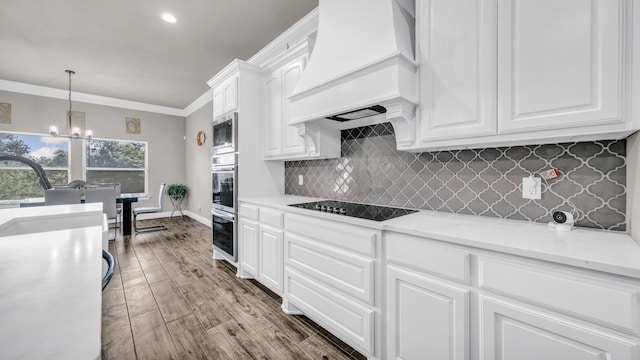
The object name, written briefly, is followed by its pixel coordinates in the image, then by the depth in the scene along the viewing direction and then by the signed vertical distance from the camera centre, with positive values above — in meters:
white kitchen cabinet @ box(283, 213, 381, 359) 1.53 -0.68
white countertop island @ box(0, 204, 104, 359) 0.39 -0.25
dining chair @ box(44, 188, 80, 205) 3.60 -0.23
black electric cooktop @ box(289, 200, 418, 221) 1.68 -0.23
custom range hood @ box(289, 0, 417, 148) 1.54 +0.77
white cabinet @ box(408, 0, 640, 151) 1.03 +0.52
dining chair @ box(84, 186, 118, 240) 4.04 -0.28
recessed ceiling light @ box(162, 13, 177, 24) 2.69 +1.76
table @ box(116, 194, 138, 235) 4.68 -0.58
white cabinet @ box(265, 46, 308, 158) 2.56 +0.80
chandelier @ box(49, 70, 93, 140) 4.11 +0.81
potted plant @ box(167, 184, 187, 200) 6.14 -0.27
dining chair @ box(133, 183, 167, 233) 4.83 -0.62
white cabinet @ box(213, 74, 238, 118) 3.04 +1.07
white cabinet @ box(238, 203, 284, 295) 2.28 -0.65
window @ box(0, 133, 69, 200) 4.61 +0.32
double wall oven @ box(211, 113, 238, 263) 2.95 -0.08
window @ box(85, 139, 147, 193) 5.44 +0.38
